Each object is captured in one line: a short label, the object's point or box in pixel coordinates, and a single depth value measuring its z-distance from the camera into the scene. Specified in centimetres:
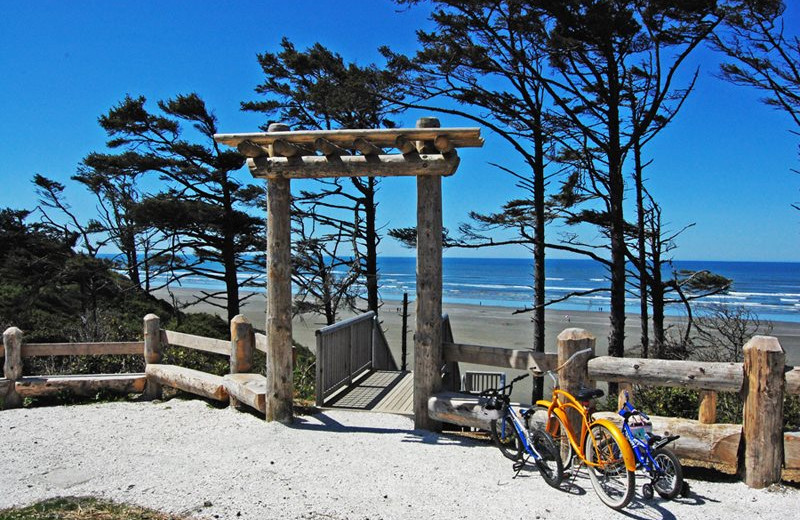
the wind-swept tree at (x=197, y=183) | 1709
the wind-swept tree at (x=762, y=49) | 1058
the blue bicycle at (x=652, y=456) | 450
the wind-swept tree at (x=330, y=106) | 1434
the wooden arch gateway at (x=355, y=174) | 647
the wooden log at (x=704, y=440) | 500
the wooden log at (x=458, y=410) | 621
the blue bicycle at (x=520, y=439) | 504
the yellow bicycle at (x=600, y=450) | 440
